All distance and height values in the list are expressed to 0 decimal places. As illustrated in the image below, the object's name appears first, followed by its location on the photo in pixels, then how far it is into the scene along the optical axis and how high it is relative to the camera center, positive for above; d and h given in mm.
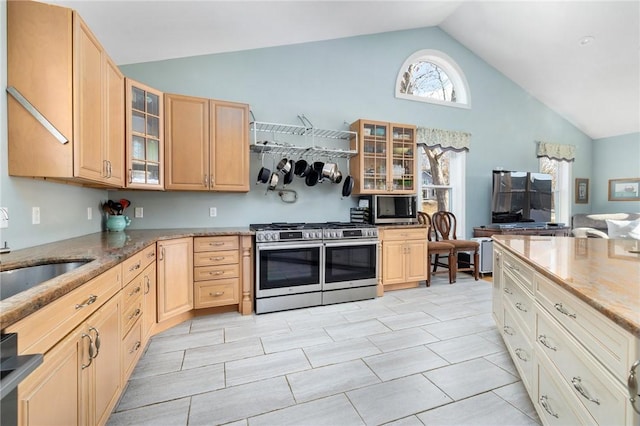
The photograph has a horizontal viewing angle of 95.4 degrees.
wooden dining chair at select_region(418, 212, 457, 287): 4047 -577
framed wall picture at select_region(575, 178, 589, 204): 5937 +396
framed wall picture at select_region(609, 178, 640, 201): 5621 +415
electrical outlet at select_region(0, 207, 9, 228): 1577 -48
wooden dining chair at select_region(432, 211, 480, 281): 4629 -293
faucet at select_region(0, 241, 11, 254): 1565 -223
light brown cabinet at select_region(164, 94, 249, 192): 2957 +680
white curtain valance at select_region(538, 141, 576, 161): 5410 +1131
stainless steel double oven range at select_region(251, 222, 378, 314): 3006 -603
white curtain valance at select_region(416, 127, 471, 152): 4465 +1128
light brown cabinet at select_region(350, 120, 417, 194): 3826 +691
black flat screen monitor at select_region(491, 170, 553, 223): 4816 +225
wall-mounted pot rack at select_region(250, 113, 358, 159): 3418 +932
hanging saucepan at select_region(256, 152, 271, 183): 3359 +398
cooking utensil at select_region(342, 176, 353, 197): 3748 +303
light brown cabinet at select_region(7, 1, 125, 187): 1652 +689
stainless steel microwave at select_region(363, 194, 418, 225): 3775 +9
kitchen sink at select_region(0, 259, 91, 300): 1322 -326
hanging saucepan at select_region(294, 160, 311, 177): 3598 +513
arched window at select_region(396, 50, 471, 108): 4508 +2114
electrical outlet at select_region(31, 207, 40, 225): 1837 -45
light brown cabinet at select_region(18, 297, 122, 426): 866 -618
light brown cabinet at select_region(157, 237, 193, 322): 2533 -623
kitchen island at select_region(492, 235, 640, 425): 873 -462
